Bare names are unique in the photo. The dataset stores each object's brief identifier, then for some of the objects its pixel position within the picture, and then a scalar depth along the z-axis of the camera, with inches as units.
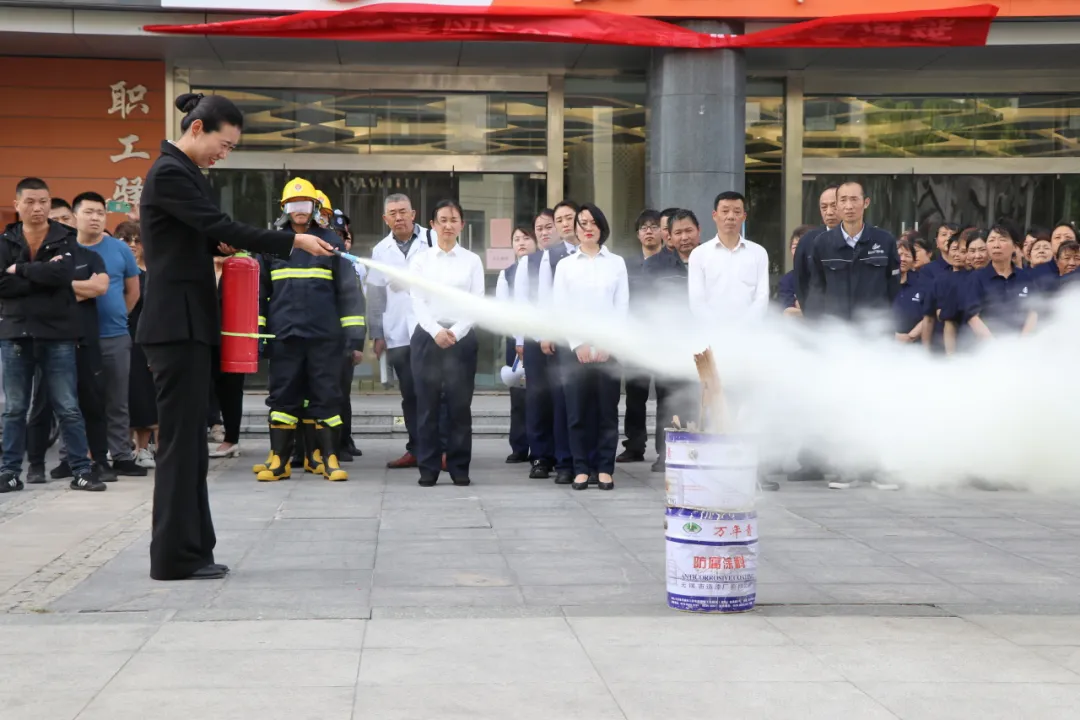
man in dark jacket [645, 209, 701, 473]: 424.8
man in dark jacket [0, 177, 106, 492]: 384.5
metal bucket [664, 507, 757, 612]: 224.4
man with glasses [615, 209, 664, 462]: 432.5
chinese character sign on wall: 666.2
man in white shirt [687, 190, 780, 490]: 391.2
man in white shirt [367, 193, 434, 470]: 443.2
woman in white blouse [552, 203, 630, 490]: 397.4
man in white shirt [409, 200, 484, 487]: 402.3
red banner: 616.1
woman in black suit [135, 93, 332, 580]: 254.2
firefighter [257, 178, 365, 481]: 409.7
